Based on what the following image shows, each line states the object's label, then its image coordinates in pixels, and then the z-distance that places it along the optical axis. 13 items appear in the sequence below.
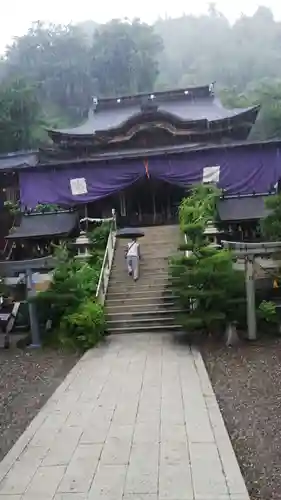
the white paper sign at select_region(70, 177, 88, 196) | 20.14
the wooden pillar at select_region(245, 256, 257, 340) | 10.44
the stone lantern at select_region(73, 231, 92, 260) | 14.26
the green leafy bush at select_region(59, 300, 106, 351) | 10.64
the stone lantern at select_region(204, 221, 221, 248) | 13.50
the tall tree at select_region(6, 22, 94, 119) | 49.81
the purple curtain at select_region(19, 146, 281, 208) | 19.52
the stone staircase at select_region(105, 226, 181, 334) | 11.81
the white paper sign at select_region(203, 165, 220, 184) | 19.55
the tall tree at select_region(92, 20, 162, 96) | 49.59
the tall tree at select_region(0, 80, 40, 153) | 32.25
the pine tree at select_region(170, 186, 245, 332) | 10.25
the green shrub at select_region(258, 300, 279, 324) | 10.79
